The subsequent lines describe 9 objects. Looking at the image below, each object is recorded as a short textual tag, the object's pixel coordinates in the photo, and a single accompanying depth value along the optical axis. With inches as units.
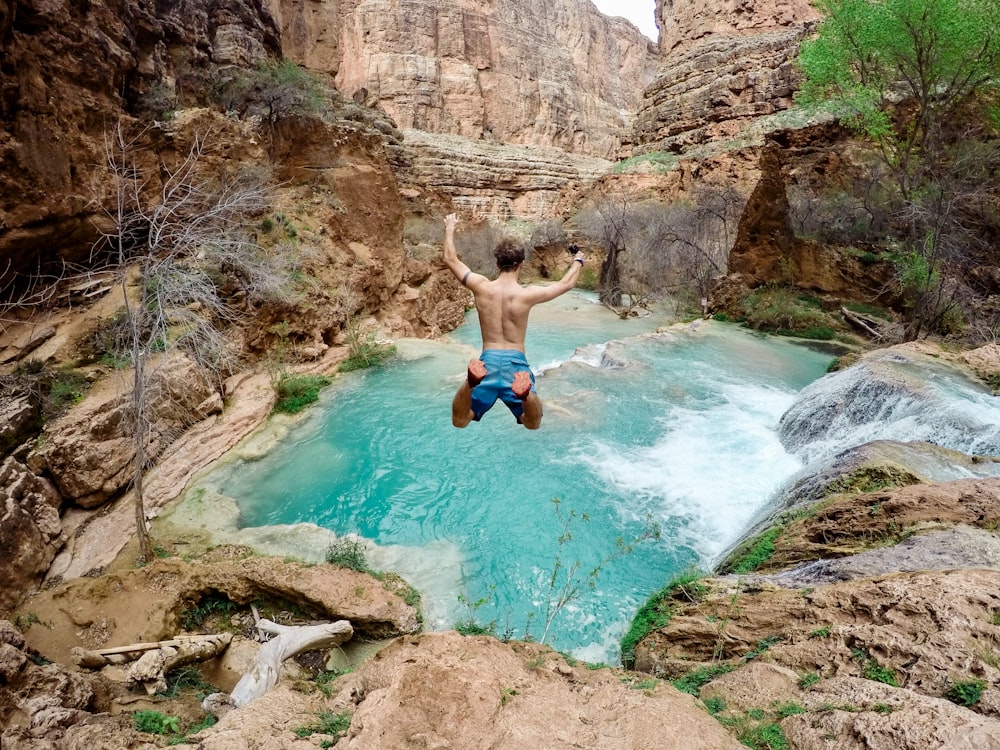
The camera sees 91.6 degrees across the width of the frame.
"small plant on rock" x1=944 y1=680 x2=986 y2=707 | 78.0
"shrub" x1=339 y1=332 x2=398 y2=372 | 475.5
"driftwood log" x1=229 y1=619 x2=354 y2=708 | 141.3
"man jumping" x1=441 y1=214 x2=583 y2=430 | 139.5
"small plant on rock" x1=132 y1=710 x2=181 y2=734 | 107.3
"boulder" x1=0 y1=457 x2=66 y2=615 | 191.8
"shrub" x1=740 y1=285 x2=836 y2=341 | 589.0
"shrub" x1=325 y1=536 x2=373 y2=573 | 205.8
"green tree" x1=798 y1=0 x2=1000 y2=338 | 422.0
